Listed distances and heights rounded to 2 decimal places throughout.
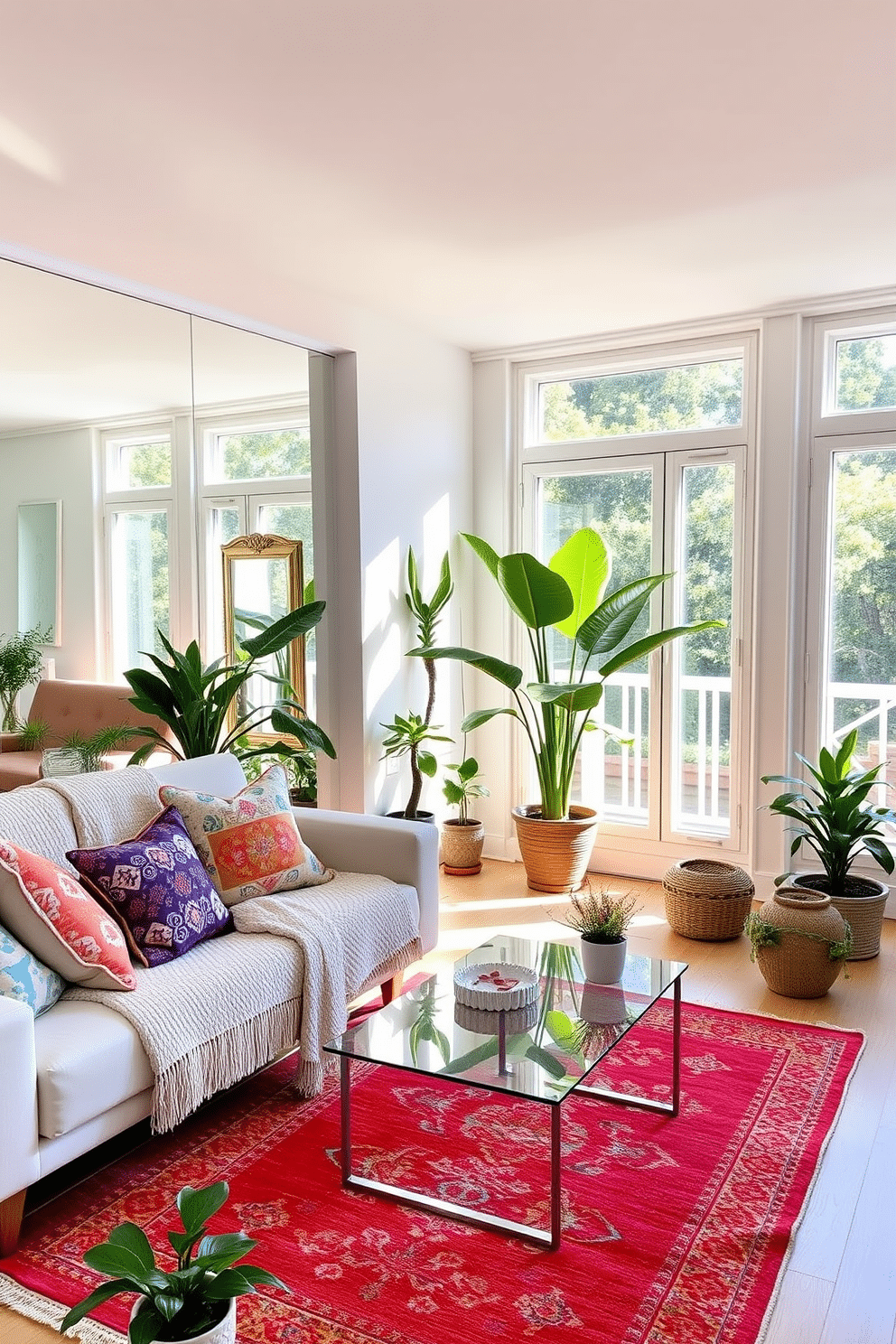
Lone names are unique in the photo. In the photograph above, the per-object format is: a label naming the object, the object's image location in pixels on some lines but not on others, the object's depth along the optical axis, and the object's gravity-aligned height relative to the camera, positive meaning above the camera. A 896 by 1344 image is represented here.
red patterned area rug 2.05 -1.35
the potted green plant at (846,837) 3.93 -0.87
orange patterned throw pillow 3.13 -0.70
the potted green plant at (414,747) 4.67 -0.61
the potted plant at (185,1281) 1.47 -0.95
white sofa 2.14 -1.02
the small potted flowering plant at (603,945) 2.76 -0.88
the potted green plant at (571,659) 4.62 -0.23
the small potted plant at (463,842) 5.16 -1.14
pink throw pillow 2.47 -0.74
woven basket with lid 4.14 -1.15
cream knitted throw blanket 2.50 -0.98
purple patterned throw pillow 2.75 -0.74
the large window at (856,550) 4.48 +0.25
